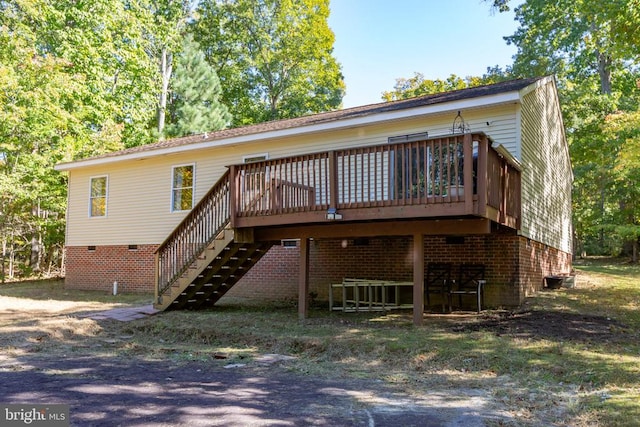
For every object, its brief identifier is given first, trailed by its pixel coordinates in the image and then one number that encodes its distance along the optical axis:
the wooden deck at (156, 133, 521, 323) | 7.56
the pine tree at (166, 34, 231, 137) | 28.06
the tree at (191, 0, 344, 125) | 32.06
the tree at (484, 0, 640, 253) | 23.88
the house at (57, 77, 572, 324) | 8.05
